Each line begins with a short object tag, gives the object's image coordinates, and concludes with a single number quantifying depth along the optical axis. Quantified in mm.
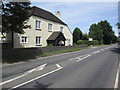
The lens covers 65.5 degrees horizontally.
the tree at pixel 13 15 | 8999
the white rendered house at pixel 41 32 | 16241
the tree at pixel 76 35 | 40196
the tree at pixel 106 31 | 54702
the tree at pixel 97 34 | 46090
